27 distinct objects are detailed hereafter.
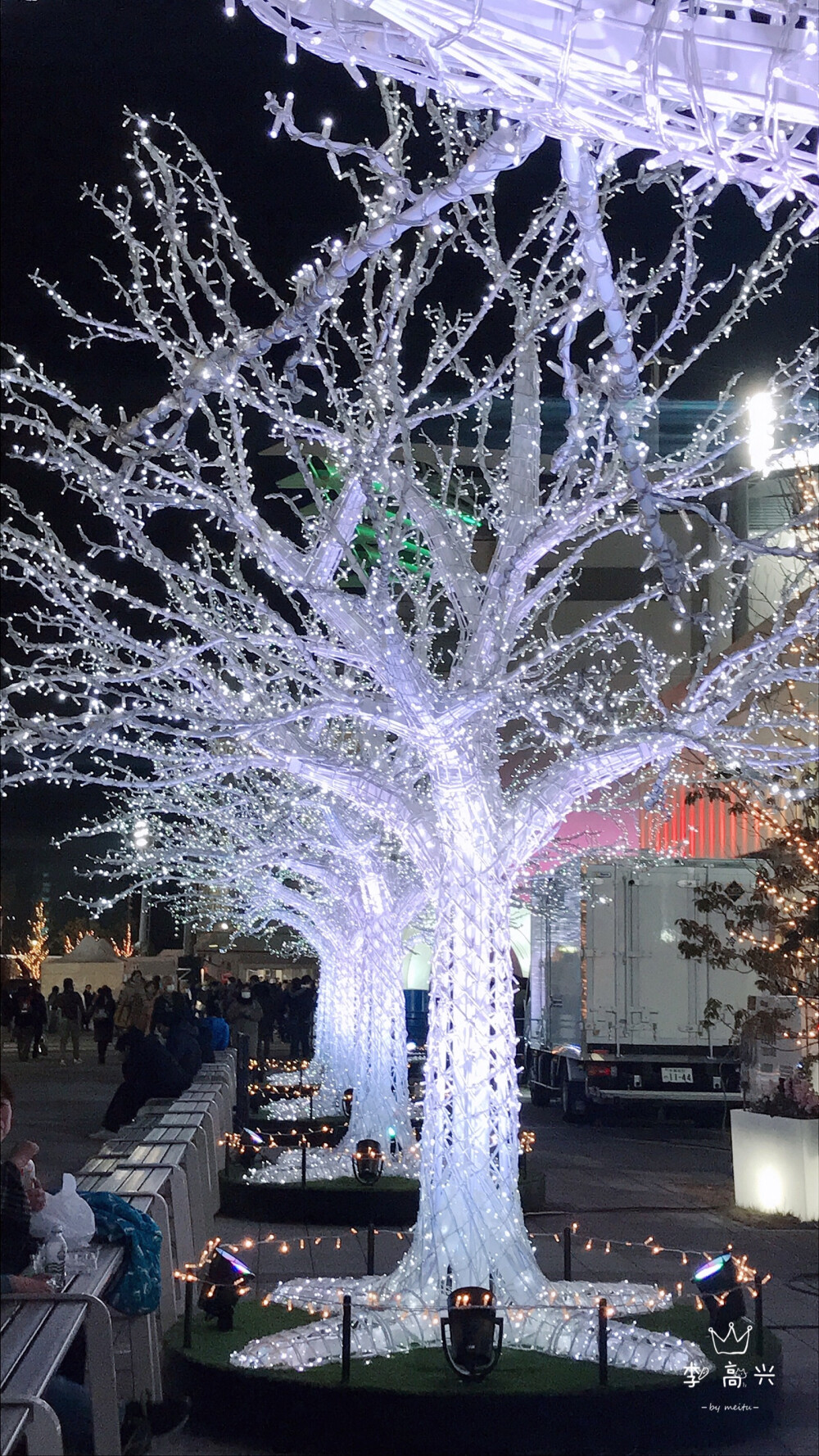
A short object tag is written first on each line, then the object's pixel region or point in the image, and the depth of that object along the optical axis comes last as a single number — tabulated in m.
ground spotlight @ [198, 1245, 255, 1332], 7.55
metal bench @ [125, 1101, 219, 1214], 10.47
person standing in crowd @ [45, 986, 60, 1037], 39.78
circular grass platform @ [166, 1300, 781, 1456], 6.36
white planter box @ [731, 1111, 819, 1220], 12.49
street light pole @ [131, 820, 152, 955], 57.15
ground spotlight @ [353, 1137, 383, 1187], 12.86
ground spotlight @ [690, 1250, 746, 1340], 7.45
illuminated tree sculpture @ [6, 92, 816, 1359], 7.44
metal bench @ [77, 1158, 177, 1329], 7.24
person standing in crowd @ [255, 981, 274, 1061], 30.39
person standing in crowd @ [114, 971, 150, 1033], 25.47
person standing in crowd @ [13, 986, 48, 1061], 29.22
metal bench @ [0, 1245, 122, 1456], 3.86
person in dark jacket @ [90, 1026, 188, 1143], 13.81
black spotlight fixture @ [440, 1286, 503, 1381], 6.58
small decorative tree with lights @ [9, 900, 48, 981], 54.88
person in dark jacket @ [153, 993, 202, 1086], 15.70
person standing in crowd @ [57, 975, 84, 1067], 29.53
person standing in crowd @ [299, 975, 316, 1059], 28.53
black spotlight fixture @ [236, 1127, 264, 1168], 13.68
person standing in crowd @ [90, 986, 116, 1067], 28.96
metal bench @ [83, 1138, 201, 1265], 8.25
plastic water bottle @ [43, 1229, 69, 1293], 5.71
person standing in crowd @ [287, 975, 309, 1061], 28.38
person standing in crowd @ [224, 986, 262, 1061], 28.31
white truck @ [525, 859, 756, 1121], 20.19
